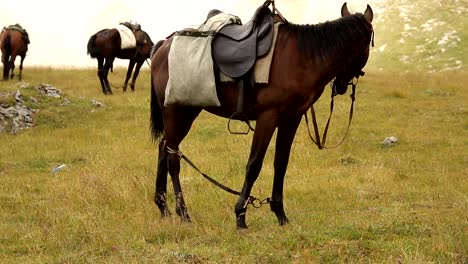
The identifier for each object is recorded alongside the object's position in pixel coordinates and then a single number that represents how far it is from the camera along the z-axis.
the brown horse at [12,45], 20.72
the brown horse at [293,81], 5.79
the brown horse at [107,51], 19.78
